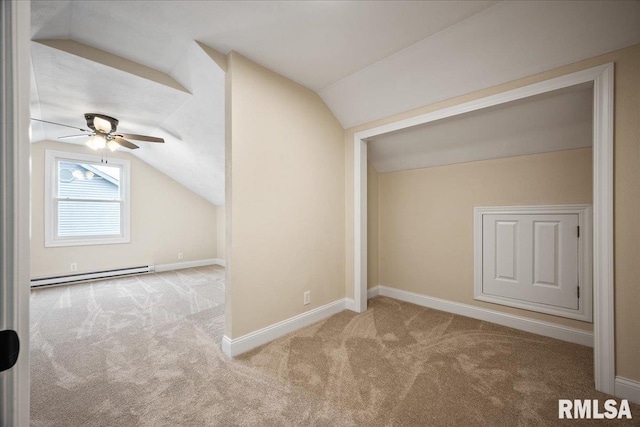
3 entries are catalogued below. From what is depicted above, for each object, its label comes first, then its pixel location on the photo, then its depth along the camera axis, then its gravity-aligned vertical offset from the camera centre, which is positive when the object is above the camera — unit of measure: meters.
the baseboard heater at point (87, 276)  4.22 -1.11
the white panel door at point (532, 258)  2.41 -0.45
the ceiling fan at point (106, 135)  2.99 +0.91
